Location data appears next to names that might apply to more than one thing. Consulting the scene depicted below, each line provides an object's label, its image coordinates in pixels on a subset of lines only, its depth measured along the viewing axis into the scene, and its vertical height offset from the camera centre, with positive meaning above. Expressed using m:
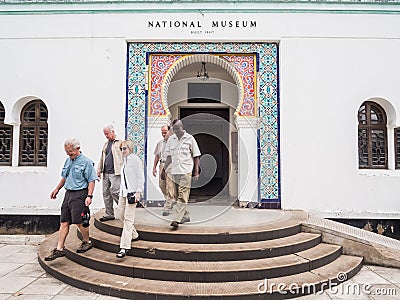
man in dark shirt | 4.95 +0.03
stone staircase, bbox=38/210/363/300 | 3.71 -1.24
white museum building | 6.56 +1.69
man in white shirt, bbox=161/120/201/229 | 4.62 +0.05
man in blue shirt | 4.39 -0.31
